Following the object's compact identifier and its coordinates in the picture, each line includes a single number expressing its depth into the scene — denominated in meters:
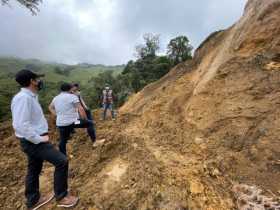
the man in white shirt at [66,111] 3.16
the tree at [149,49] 34.71
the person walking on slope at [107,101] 7.32
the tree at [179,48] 28.17
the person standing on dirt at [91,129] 3.81
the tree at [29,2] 7.69
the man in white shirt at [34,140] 2.10
